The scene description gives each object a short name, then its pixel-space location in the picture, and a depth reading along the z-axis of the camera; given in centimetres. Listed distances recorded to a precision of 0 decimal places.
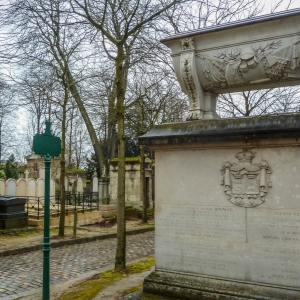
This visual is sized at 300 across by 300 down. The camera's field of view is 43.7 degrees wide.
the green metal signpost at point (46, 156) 592
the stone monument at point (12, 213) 1565
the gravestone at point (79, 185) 3275
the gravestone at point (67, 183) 3151
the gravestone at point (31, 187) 2292
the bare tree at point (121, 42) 844
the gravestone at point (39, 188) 2319
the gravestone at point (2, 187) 2207
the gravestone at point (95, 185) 2954
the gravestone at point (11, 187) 2260
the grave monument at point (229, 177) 472
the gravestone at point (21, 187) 2300
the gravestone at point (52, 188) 2398
